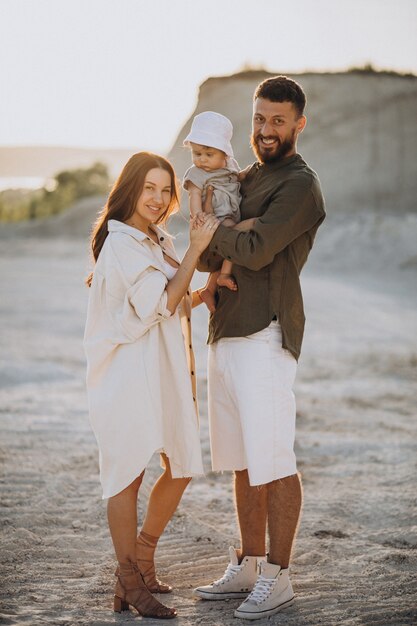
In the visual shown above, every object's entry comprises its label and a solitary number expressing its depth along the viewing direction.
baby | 4.30
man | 4.13
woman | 4.14
